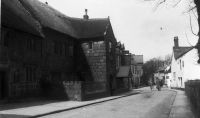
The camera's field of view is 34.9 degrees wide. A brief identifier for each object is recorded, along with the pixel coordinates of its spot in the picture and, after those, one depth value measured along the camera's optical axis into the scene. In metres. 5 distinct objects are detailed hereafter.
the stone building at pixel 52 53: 24.98
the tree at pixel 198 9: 10.05
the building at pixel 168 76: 84.65
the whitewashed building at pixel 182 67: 52.08
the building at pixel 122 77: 50.31
